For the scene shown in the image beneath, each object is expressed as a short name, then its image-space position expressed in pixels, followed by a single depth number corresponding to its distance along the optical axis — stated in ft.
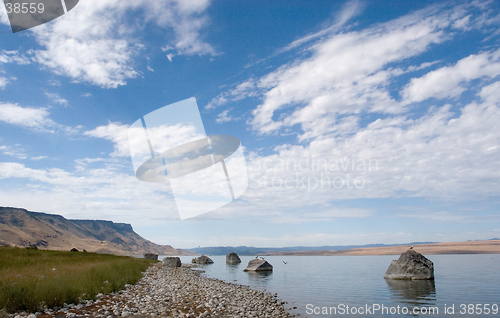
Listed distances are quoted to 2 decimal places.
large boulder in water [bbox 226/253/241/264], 299.38
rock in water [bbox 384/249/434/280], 107.76
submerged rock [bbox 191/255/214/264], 316.40
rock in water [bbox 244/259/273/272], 169.99
